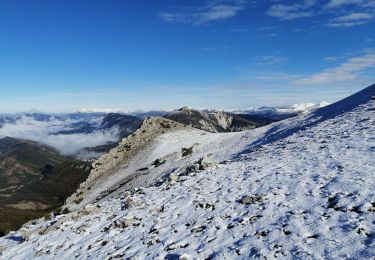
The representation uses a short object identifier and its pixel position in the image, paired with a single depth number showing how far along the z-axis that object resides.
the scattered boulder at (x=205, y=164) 34.91
